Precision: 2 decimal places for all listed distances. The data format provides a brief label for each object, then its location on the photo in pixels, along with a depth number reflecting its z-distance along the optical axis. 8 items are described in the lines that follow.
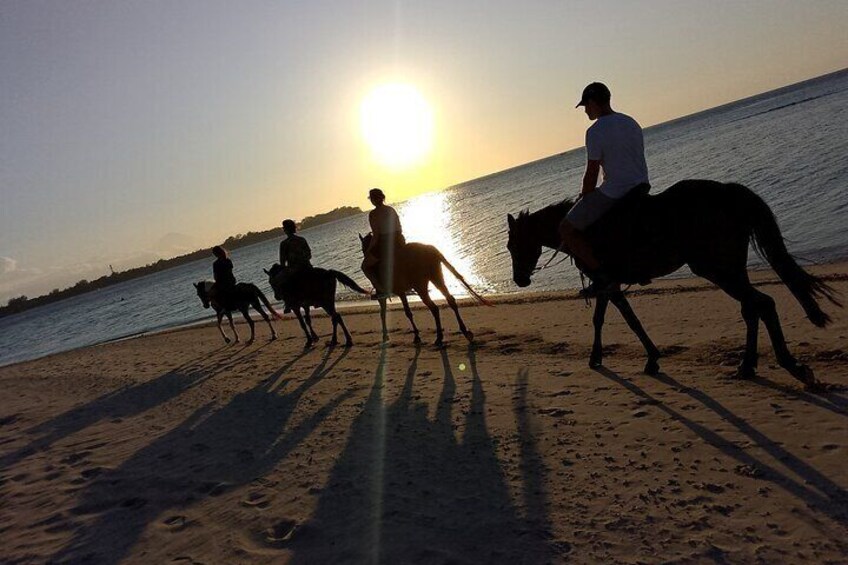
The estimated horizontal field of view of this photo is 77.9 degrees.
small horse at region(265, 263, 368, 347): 13.26
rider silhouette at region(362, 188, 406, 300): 10.99
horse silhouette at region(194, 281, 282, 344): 16.50
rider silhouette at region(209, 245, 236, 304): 15.72
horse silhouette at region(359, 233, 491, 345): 11.08
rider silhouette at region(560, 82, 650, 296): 6.15
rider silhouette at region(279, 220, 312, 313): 13.11
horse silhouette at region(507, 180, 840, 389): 5.56
